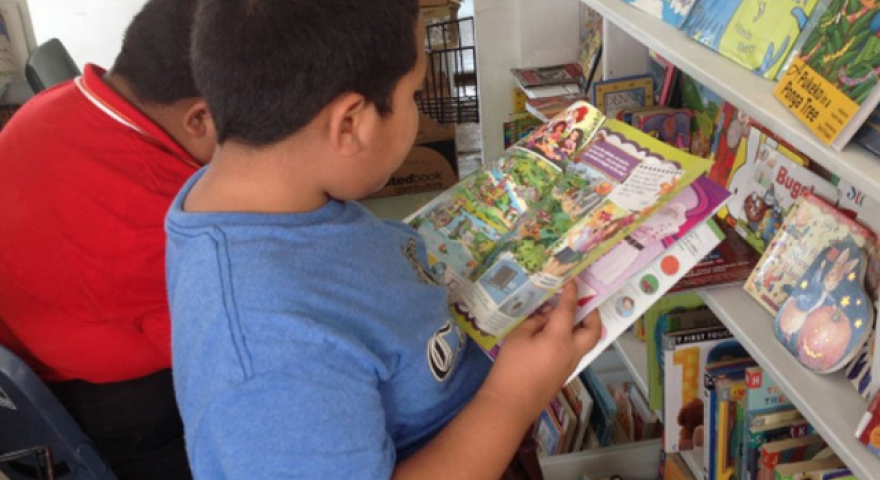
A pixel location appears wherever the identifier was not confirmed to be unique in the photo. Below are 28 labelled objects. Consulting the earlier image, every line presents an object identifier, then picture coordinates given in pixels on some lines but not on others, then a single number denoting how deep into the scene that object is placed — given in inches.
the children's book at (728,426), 51.4
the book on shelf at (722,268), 49.4
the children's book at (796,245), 43.1
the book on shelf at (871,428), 36.0
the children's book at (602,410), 75.7
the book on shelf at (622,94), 72.2
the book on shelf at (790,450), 47.8
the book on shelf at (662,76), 67.8
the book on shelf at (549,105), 84.8
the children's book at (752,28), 41.5
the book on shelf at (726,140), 55.4
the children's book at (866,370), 38.4
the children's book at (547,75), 93.7
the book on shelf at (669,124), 64.9
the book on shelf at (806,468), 44.1
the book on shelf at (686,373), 54.7
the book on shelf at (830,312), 39.8
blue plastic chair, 45.3
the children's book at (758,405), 48.8
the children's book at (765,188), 47.7
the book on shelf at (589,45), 87.0
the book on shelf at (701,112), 60.9
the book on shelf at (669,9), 50.3
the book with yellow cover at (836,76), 32.8
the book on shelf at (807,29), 40.3
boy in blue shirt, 27.8
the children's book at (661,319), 60.3
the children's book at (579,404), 75.3
